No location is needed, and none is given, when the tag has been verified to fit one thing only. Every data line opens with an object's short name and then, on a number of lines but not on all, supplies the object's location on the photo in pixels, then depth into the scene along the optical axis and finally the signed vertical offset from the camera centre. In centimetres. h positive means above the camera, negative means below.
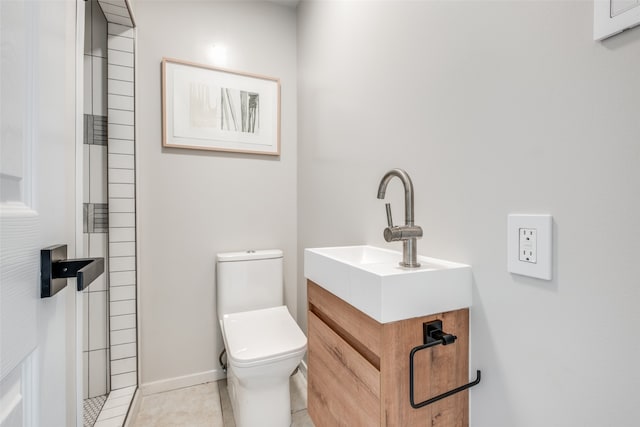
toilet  128 -61
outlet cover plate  58 -7
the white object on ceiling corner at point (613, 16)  46 +31
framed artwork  173 +63
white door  37 +1
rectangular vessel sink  66 -19
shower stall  152 +2
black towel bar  66 -31
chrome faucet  77 -6
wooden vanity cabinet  66 -39
